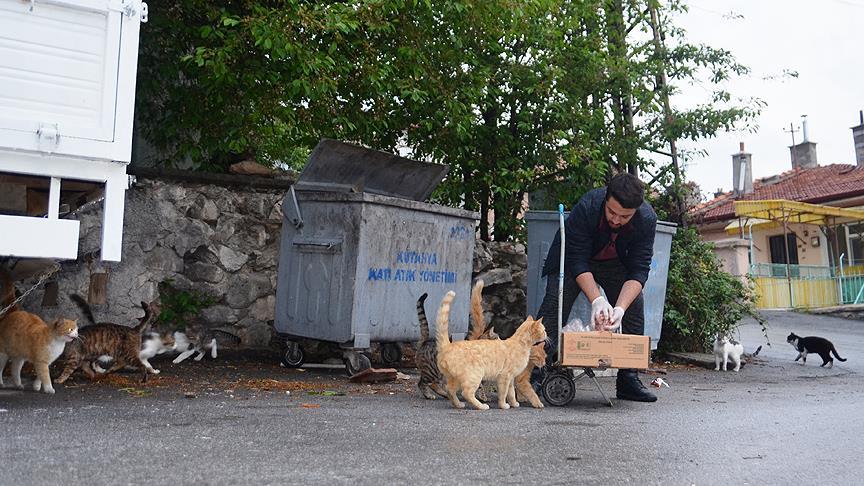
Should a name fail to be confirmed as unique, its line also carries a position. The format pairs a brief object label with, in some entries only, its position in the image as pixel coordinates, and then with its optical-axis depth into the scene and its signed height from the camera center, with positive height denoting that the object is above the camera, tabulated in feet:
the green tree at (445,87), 24.57 +8.46
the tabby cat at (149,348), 21.01 -0.72
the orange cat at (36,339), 17.21 -0.38
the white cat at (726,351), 30.53 -0.77
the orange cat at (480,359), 16.55 -0.65
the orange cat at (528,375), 18.15 -1.07
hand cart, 18.48 -1.34
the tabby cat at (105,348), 19.43 -0.64
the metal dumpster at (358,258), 22.86 +2.03
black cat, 33.58 -0.63
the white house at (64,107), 12.90 +3.54
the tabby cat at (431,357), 18.76 -0.72
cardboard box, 17.11 -0.45
